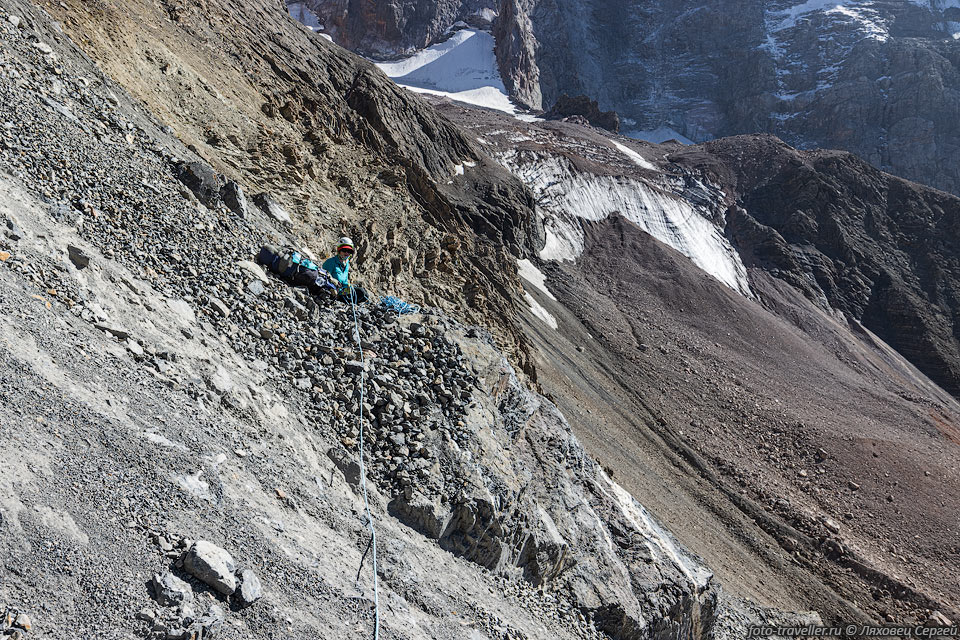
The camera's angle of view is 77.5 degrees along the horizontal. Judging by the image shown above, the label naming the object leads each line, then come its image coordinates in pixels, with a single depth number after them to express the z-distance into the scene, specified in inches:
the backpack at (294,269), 351.6
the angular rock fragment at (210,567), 179.5
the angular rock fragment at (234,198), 391.2
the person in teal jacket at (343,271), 365.1
